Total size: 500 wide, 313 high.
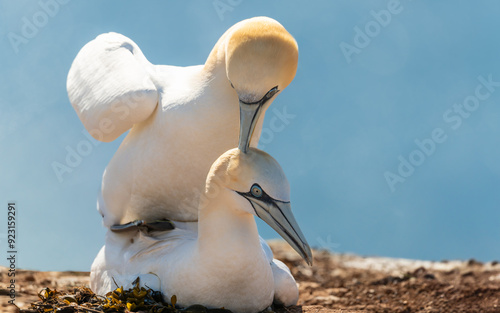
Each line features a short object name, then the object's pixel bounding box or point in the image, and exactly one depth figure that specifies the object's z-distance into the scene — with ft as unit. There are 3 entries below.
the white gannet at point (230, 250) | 29.78
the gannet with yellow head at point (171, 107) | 31.68
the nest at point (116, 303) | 32.78
